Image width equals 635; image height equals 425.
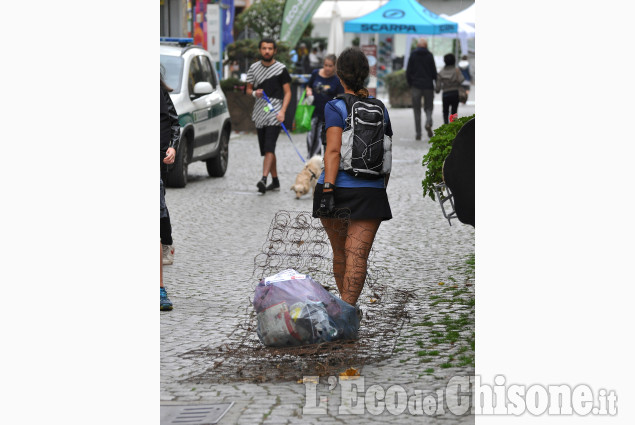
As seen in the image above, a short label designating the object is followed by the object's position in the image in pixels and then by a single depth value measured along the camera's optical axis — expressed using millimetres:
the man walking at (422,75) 21922
